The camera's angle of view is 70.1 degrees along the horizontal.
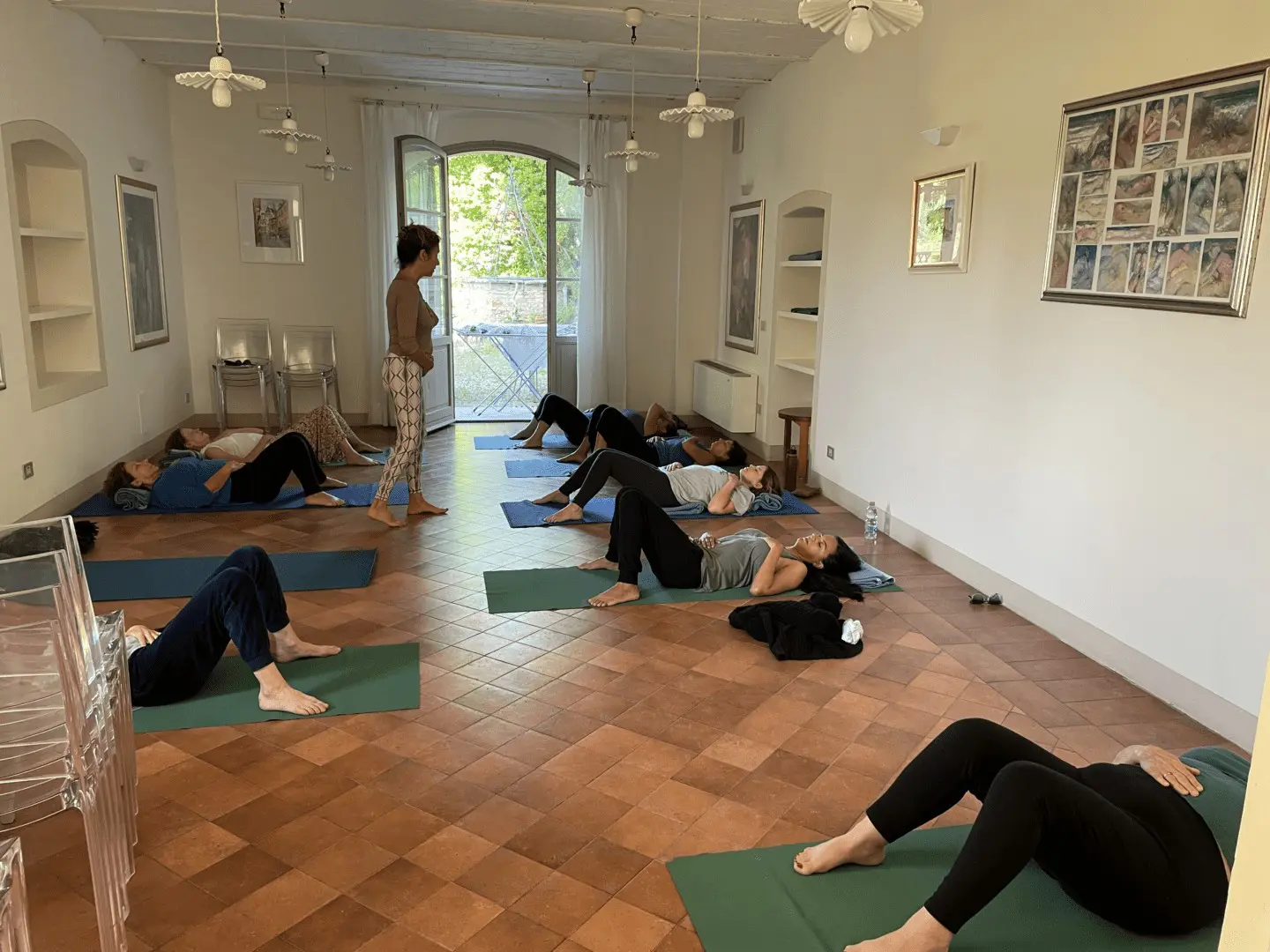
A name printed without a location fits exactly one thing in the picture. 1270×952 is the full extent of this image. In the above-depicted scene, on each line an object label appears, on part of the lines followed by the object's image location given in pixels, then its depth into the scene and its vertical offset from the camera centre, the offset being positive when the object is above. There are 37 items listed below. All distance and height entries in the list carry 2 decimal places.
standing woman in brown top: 5.45 -0.39
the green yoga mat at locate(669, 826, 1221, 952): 2.15 -1.50
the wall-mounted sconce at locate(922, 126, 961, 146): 4.75 +0.83
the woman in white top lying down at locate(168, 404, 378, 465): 6.32 -1.14
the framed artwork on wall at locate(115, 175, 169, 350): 7.09 +0.14
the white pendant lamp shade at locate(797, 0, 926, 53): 2.81 +0.88
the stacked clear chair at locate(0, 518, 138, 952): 2.02 -1.05
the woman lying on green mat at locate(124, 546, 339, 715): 3.09 -1.24
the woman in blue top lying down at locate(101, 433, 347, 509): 5.82 -1.26
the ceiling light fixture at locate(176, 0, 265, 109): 4.22 +0.97
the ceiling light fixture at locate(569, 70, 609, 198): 8.73 +1.00
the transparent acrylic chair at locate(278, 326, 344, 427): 8.77 -0.65
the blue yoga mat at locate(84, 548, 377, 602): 4.43 -1.48
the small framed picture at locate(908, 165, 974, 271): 4.71 +0.39
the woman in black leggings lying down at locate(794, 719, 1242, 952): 1.87 -1.12
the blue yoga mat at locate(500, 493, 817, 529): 5.84 -1.46
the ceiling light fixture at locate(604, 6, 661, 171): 5.74 +1.01
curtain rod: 8.73 +1.70
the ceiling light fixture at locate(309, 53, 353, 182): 7.25 +1.05
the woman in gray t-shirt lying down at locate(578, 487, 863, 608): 4.39 -1.31
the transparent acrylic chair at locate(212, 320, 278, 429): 8.50 -0.65
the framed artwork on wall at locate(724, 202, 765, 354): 8.00 +0.17
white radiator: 8.07 -0.96
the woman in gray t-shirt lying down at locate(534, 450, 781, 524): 5.57 -1.22
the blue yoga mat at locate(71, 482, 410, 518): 5.83 -1.46
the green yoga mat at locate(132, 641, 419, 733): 3.21 -1.51
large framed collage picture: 3.08 +0.39
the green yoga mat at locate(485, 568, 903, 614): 4.41 -1.50
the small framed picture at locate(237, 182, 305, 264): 8.59 +0.56
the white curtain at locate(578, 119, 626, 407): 8.94 +0.10
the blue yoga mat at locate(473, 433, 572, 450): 8.21 -1.40
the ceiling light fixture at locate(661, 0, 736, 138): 4.97 +0.99
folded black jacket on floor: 3.82 -1.43
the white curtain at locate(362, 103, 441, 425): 8.34 +0.99
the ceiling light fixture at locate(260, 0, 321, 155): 6.46 +1.05
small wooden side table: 6.76 -1.24
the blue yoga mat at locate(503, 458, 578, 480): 7.16 -1.43
